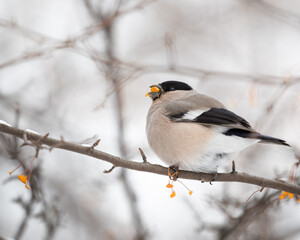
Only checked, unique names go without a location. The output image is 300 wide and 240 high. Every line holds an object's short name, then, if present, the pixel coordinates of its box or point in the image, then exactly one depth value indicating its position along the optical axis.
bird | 7.28
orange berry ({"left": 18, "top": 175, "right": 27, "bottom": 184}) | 5.40
